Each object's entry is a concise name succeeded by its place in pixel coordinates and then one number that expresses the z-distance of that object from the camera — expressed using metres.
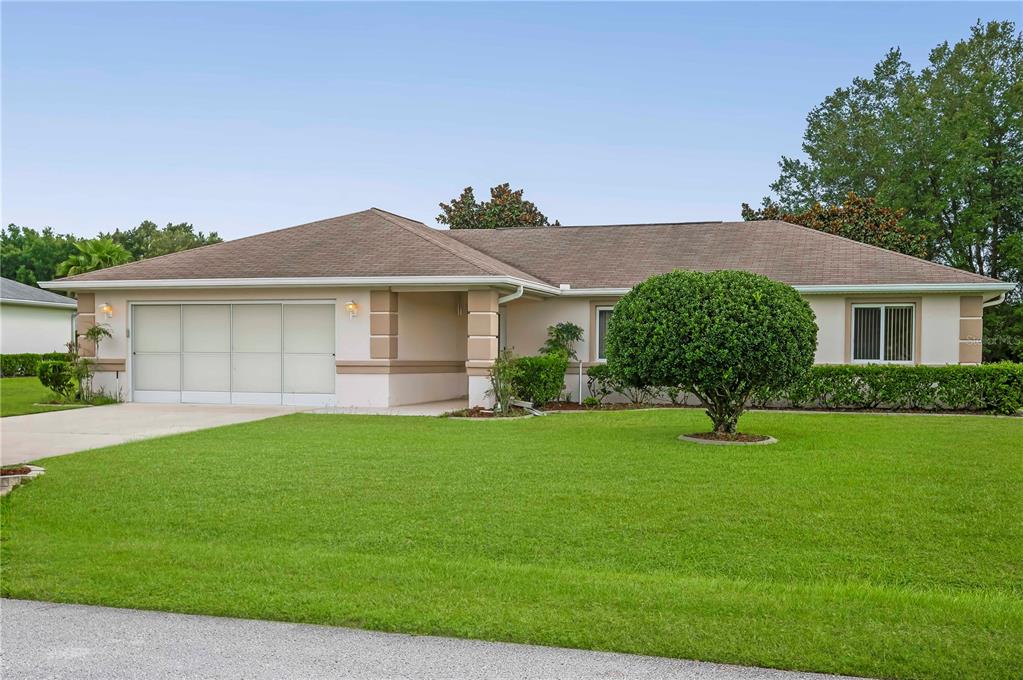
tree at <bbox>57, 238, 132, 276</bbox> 34.87
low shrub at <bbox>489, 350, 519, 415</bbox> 15.69
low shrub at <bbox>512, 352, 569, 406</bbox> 16.33
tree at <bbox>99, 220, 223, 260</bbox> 51.03
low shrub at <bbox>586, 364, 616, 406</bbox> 18.09
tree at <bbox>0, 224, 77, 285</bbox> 51.88
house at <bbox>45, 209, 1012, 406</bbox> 16.84
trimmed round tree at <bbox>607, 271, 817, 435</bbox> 11.20
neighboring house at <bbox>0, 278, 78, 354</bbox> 29.88
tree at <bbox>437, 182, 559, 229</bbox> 34.56
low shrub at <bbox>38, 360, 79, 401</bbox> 17.86
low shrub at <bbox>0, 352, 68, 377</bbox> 28.36
